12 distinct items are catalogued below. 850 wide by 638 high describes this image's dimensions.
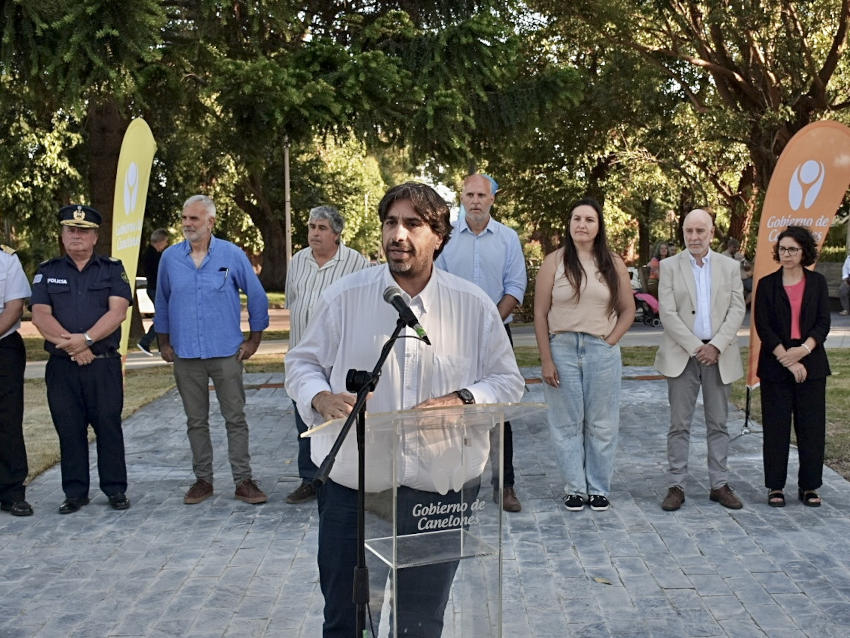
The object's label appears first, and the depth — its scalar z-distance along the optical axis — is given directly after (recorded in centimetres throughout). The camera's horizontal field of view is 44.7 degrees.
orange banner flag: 919
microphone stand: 278
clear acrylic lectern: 301
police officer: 711
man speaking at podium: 322
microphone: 282
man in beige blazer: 716
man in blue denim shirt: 728
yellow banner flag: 984
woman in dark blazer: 712
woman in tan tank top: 707
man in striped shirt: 731
